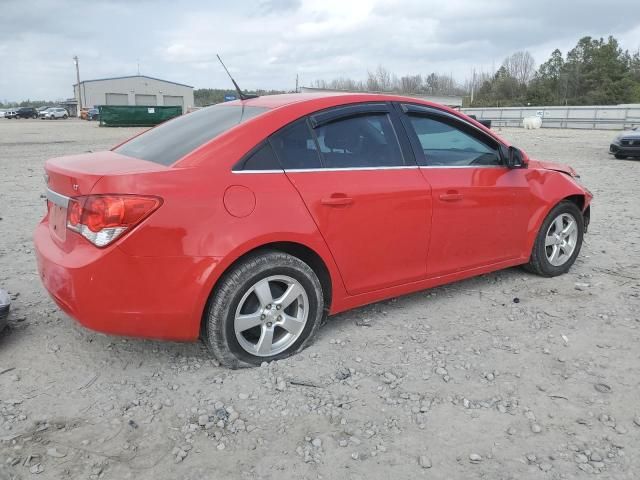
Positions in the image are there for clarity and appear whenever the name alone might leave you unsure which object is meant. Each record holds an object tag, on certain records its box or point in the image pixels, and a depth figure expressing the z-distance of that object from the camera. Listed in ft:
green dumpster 129.59
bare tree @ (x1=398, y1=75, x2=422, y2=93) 279.86
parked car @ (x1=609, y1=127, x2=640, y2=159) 49.06
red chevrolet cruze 9.35
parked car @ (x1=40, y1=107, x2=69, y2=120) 221.25
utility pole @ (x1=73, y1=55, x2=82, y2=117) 251.72
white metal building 256.73
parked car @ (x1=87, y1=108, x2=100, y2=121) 183.80
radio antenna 13.64
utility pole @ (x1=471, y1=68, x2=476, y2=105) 309.18
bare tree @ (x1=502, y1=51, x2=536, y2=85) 289.12
